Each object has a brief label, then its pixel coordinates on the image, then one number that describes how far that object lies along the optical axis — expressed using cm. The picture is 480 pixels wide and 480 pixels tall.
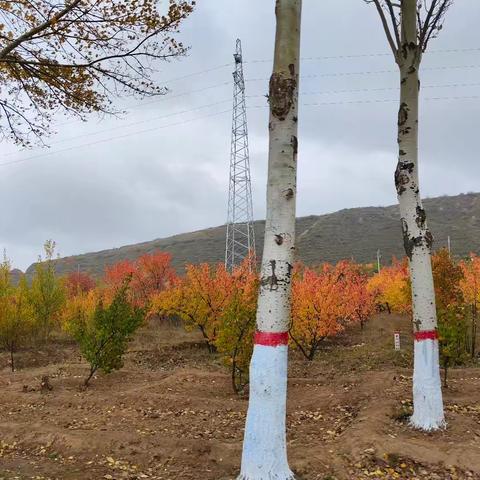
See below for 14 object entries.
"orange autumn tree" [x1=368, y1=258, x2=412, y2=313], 2865
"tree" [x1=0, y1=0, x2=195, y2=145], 698
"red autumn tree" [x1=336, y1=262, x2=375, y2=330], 2211
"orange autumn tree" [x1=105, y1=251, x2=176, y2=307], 3812
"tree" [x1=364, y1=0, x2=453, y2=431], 673
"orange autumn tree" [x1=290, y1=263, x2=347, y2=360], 1714
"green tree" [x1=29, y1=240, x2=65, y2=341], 2337
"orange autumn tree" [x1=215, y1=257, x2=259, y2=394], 1073
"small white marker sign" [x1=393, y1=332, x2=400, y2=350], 1511
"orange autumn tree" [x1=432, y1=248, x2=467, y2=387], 947
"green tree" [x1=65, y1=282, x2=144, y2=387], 1204
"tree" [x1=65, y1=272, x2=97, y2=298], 4744
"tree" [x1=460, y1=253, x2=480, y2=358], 2101
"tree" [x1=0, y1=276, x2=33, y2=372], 1853
